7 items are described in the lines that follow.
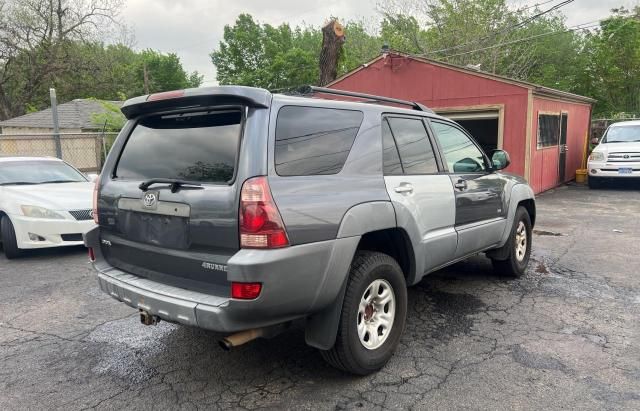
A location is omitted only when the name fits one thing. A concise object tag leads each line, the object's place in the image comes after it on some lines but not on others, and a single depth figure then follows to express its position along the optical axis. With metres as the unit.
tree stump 11.06
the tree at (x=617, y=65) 20.95
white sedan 6.36
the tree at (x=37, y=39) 23.48
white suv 12.34
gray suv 2.62
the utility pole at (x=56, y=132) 10.56
